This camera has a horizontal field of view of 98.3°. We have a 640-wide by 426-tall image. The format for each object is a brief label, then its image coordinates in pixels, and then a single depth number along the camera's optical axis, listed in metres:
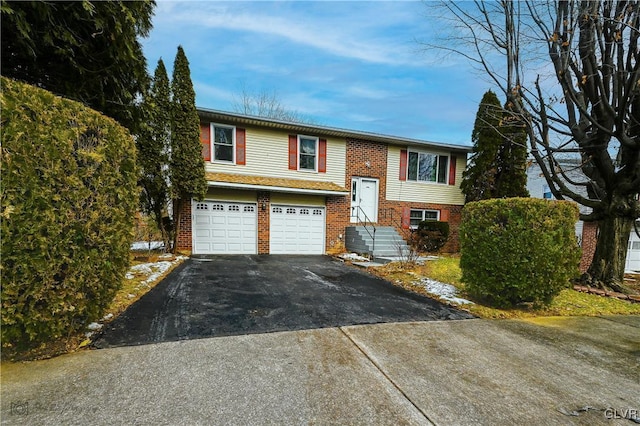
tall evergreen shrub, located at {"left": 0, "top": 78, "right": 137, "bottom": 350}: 2.23
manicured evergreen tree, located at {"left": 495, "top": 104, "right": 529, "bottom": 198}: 11.16
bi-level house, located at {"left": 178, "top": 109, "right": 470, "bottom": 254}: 9.98
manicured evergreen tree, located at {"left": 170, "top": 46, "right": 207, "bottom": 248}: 8.59
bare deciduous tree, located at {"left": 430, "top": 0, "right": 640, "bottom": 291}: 5.89
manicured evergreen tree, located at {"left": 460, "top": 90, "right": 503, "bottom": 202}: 11.41
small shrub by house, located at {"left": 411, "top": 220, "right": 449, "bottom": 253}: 11.06
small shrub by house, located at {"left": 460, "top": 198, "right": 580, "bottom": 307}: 4.26
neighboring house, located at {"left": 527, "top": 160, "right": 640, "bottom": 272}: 12.62
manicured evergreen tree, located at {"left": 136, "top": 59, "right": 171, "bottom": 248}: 8.13
